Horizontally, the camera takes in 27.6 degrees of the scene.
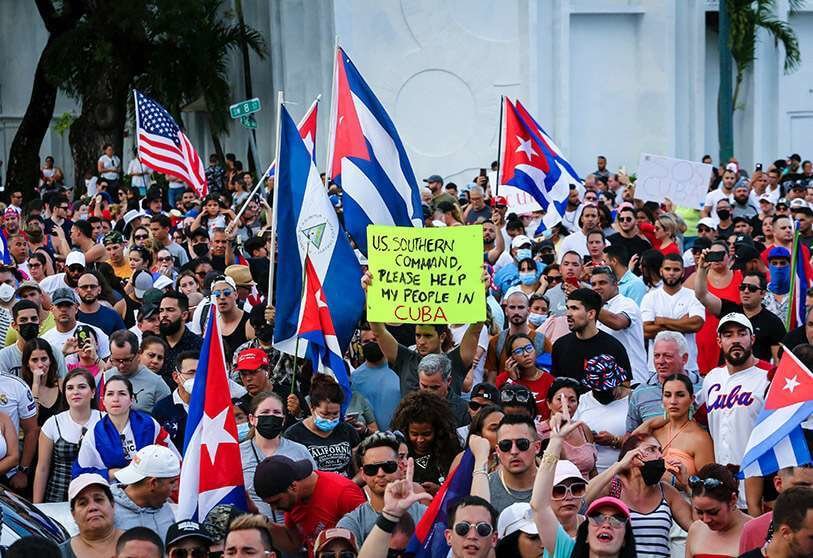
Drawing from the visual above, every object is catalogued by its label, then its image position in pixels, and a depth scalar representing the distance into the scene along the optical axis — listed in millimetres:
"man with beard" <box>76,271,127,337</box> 13000
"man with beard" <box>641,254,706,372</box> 12227
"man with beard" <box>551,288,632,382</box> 10914
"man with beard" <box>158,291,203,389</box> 11961
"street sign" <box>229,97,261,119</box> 21391
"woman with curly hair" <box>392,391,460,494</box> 9133
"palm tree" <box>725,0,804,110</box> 32219
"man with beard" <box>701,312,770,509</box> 9391
